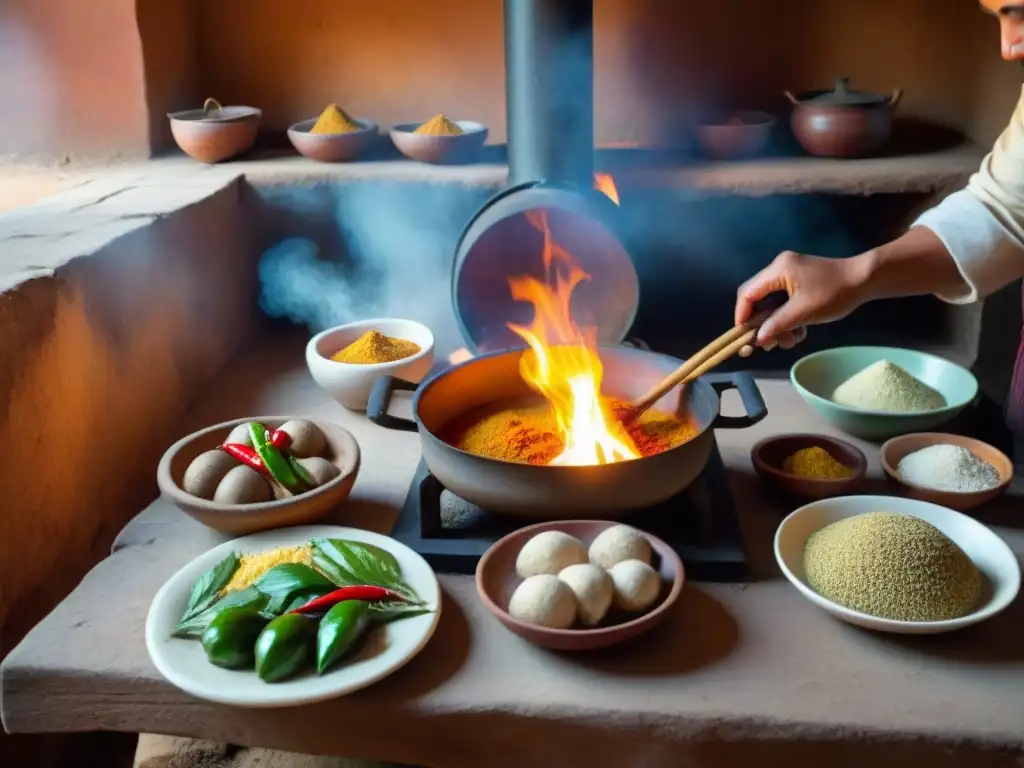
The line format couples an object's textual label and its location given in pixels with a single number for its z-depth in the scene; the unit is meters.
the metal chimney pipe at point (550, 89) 2.04
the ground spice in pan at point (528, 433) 1.48
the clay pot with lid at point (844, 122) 2.36
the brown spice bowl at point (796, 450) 1.54
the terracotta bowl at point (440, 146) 2.42
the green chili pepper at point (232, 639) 1.15
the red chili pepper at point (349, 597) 1.22
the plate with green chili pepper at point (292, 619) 1.12
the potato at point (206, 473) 1.44
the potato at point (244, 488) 1.42
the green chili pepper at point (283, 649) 1.13
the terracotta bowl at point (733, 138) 2.43
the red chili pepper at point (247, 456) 1.49
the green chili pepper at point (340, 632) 1.14
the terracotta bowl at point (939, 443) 1.49
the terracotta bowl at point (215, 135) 2.45
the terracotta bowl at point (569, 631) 1.16
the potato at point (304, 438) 1.56
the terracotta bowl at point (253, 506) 1.39
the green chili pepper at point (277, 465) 1.46
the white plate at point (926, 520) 1.18
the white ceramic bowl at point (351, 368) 1.91
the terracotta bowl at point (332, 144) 2.46
